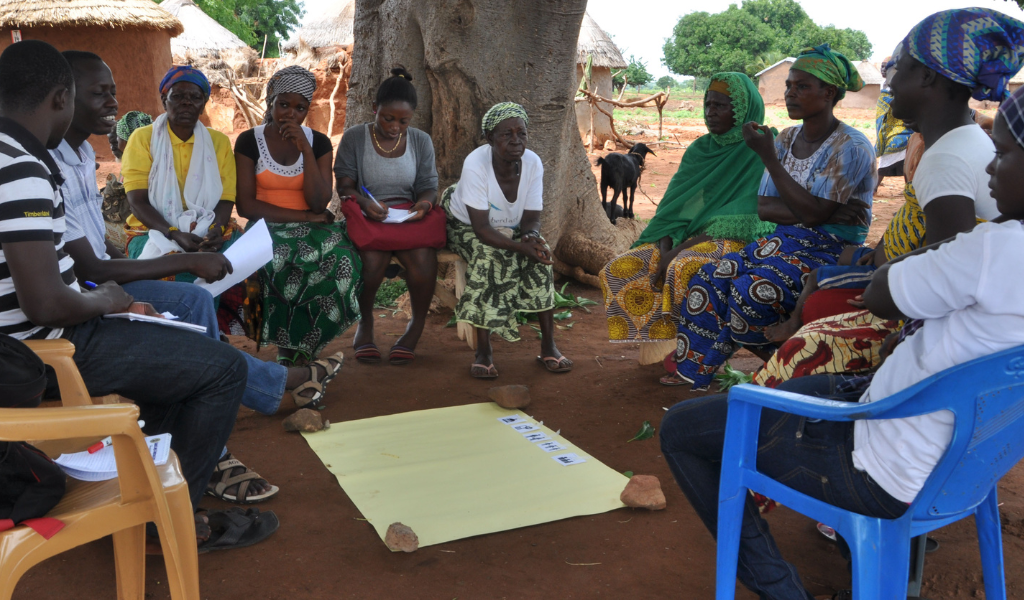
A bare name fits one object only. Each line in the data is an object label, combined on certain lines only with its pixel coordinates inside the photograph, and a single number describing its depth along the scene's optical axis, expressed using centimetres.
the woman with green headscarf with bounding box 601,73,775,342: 379
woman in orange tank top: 404
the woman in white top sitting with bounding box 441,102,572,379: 421
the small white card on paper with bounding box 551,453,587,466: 315
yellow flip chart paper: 269
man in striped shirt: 194
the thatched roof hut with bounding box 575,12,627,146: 1772
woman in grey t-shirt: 428
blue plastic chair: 142
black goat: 927
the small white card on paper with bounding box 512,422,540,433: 349
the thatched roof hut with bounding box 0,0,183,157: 1109
